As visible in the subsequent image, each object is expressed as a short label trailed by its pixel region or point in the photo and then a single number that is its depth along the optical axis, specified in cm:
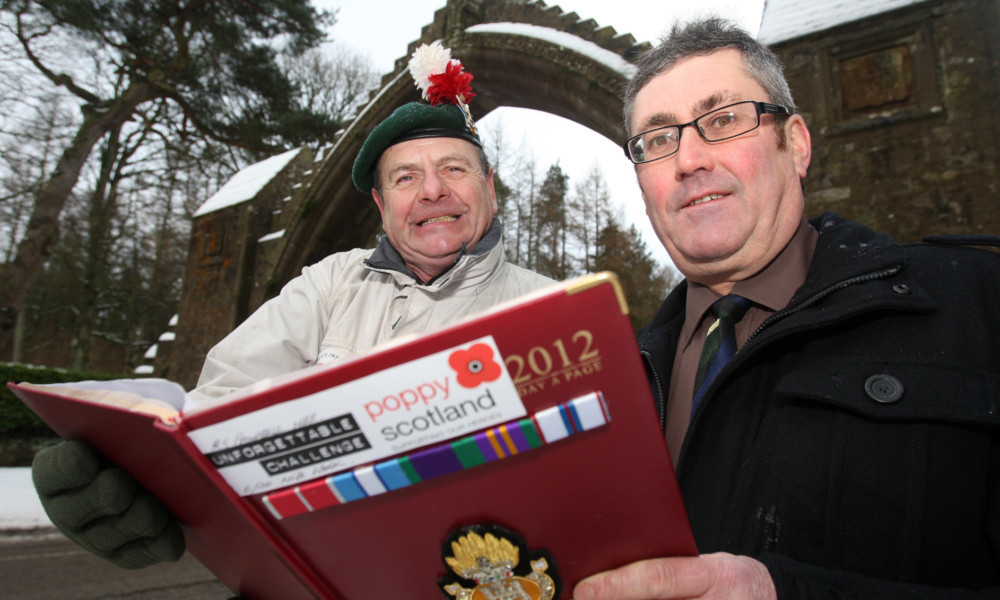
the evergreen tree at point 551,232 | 2312
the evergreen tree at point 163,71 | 1219
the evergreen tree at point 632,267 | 2061
